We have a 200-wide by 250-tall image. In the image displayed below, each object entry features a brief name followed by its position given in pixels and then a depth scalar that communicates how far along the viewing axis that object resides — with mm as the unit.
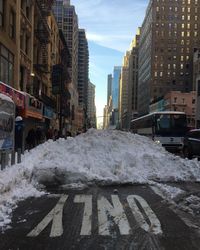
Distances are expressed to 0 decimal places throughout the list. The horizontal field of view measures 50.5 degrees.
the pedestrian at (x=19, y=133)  11000
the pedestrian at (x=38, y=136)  15149
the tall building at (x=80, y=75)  87434
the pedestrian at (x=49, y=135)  18726
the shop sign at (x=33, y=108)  17842
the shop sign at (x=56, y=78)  26721
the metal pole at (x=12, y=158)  6887
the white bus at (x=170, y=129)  16348
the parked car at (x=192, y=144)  12002
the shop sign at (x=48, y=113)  25368
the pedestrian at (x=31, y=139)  13668
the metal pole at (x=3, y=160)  6308
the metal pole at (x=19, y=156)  7288
